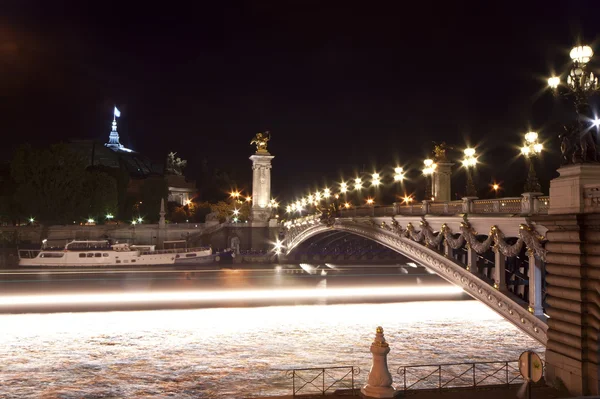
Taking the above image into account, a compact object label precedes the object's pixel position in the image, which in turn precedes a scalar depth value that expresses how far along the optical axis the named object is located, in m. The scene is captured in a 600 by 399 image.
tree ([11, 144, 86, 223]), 80.50
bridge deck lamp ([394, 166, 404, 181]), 41.12
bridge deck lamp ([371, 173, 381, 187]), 47.87
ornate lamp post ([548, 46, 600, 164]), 15.08
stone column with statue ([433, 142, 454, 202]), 35.47
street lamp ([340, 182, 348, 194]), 58.34
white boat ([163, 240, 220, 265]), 66.94
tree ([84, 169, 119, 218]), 85.62
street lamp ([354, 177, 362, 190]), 51.31
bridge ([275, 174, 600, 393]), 15.15
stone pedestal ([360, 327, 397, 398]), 14.12
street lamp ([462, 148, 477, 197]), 25.86
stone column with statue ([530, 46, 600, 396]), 15.01
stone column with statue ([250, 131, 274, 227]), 82.94
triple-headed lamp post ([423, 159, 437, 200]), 33.47
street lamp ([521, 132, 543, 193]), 18.80
